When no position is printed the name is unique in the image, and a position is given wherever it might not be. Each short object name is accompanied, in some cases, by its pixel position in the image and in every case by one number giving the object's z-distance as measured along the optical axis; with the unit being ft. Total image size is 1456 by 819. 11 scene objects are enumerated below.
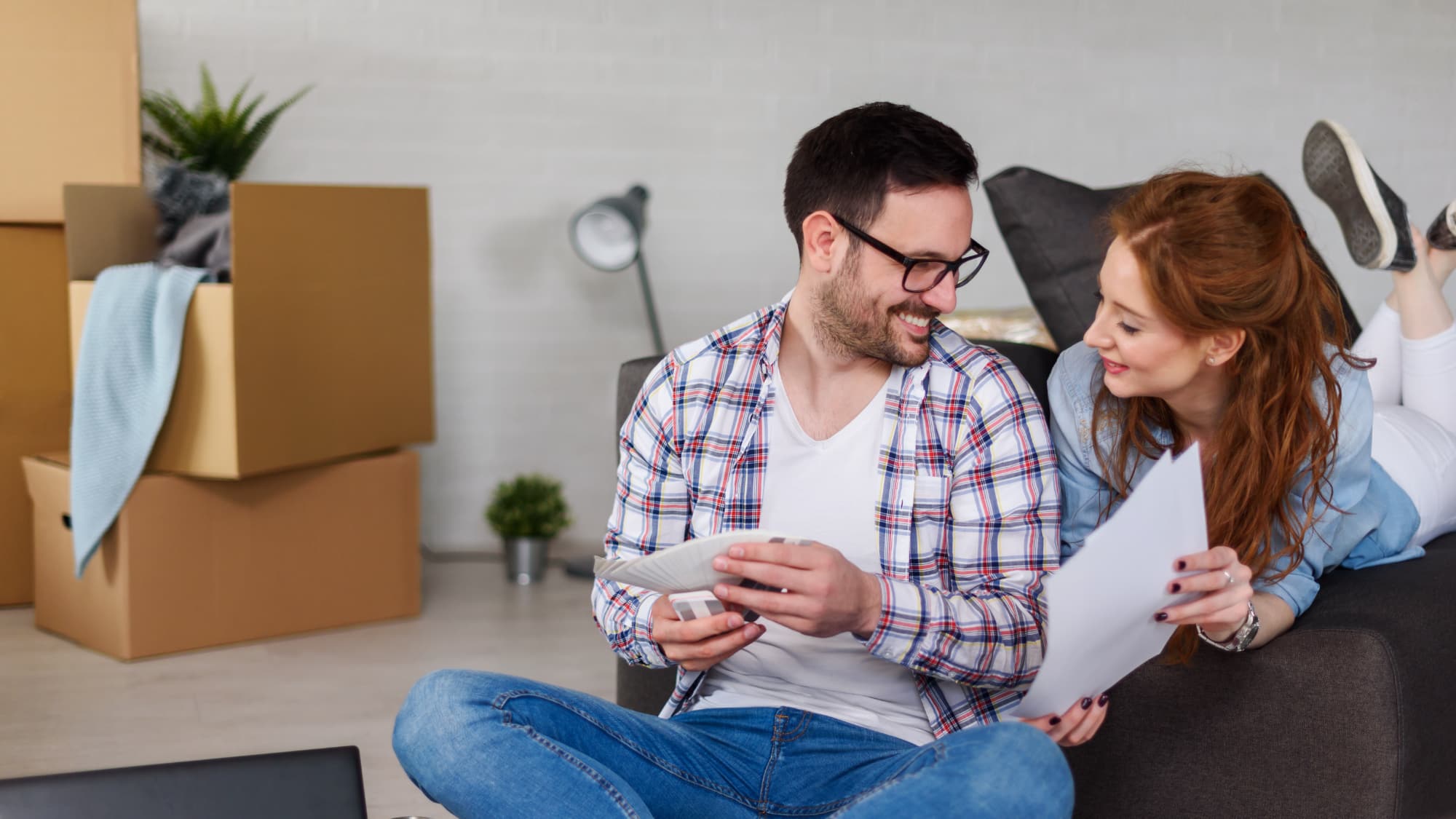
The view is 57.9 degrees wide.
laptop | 3.65
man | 4.02
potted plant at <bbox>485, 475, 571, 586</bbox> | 11.15
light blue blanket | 8.47
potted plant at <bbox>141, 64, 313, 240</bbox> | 9.22
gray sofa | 4.20
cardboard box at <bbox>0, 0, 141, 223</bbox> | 8.95
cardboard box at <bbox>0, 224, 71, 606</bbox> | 9.46
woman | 4.27
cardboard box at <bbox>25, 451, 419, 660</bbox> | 8.62
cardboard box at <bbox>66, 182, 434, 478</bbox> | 8.57
